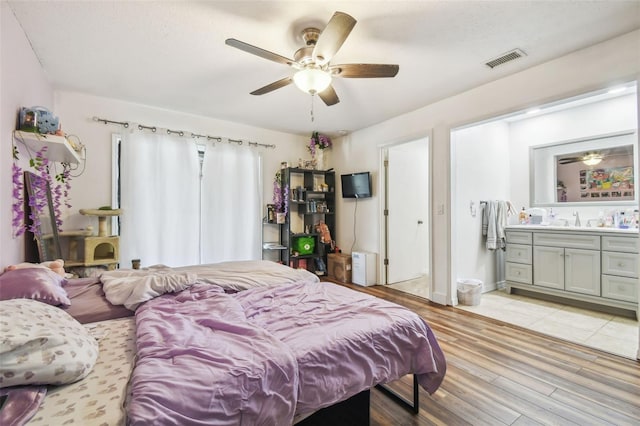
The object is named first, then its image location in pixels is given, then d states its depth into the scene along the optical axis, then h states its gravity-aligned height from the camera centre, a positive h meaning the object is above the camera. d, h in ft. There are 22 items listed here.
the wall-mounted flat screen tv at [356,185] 14.32 +1.51
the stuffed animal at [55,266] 6.52 -1.22
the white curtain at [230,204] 13.03 +0.51
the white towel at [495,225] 12.76 -0.55
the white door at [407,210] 14.27 +0.18
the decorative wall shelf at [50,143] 6.47 +1.77
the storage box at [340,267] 14.73 -2.85
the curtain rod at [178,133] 11.01 +3.63
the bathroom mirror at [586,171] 11.07 +1.79
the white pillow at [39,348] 2.71 -1.43
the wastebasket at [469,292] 11.03 -3.14
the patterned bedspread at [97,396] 2.61 -1.90
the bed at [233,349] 2.87 -1.83
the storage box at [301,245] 15.21 -1.71
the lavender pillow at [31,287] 4.56 -1.22
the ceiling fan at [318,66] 5.95 +3.53
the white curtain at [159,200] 11.19 +0.63
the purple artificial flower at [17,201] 6.41 +0.33
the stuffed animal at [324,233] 15.76 -1.08
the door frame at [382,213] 13.99 +0.00
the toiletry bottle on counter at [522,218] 13.34 -0.25
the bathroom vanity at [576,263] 9.73 -1.96
